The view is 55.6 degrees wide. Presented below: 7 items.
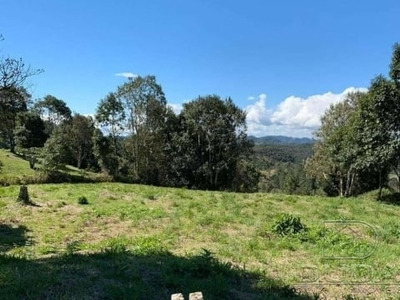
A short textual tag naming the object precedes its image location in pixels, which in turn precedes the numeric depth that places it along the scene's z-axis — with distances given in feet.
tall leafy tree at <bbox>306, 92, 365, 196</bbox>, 101.86
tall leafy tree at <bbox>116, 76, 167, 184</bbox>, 132.67
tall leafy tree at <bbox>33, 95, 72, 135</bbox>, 208.95
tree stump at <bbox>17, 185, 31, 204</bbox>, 56.85
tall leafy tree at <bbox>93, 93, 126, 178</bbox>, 136.77
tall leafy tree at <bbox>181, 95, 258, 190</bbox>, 139.13
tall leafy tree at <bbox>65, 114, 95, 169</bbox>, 177.47
